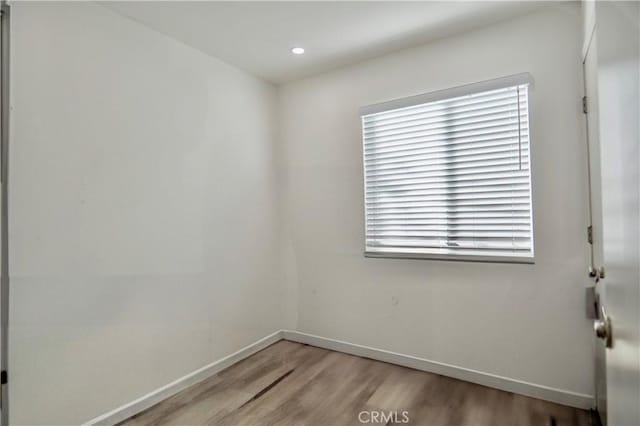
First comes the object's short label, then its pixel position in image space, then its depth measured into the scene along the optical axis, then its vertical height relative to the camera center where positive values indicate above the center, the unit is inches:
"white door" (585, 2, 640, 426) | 23.8 +2.0
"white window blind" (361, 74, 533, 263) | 90.5 +13.8
